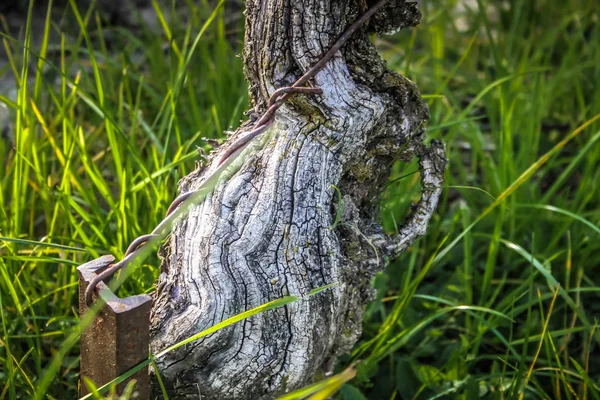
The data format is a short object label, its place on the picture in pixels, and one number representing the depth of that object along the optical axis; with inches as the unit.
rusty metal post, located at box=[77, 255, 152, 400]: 23.9
